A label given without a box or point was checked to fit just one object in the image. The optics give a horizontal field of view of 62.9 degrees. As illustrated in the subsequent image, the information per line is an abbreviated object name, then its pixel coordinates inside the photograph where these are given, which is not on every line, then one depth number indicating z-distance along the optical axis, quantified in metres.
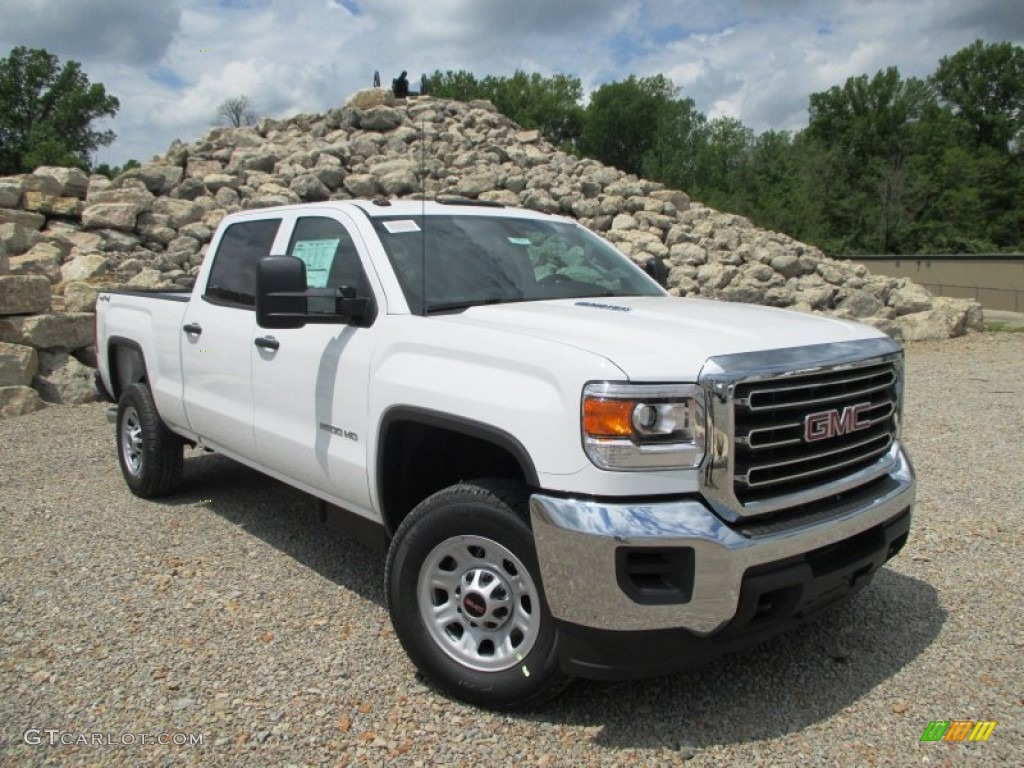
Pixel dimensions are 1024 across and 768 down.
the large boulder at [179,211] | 16.34
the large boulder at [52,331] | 10.00
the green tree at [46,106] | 57.88
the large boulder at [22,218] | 14.97
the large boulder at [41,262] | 12.14
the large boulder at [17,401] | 9.18
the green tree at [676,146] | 64.56
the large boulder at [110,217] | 15.64
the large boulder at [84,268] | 12.89
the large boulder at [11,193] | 15.59
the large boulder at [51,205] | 15.85
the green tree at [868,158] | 50.53
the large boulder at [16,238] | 13.09
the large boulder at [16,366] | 9.43
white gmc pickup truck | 2.83
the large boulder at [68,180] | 16.64
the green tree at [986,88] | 61.50
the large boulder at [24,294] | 9.98
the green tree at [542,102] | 74.62
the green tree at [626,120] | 72.88
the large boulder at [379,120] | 21.75
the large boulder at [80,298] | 10.91
